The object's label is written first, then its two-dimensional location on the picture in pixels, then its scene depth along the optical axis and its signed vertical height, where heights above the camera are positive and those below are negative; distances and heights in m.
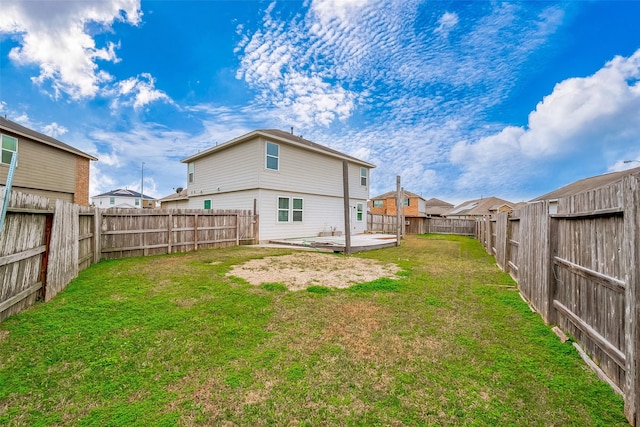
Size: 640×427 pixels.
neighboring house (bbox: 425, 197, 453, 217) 55.72 +3.49
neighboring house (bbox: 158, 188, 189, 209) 23.31 +1.78
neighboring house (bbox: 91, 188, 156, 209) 50.28 +4.04
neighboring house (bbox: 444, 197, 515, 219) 43.94 +2.77
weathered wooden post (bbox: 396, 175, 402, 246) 14.05 +0.48
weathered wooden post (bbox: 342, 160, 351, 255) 10.92 +0.25
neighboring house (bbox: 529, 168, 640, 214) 18.86 +3.17
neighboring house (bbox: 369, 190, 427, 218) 40.06 +2.87
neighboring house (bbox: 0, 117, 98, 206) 12.83 +3.12
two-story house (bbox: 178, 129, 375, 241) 14.05 +2.38
